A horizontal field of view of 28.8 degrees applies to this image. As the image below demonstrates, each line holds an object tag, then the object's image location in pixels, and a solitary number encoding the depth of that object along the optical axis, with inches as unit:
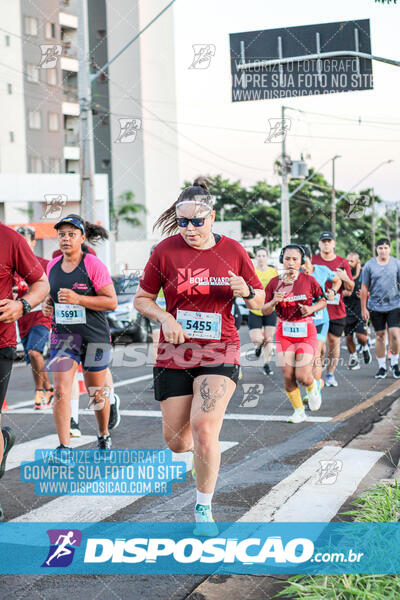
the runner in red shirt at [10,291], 188.9
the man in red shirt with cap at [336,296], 411.8
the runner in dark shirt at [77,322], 252.7
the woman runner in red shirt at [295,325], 321.4
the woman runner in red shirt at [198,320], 176.9
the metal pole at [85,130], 623.5
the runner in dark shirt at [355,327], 520.7
